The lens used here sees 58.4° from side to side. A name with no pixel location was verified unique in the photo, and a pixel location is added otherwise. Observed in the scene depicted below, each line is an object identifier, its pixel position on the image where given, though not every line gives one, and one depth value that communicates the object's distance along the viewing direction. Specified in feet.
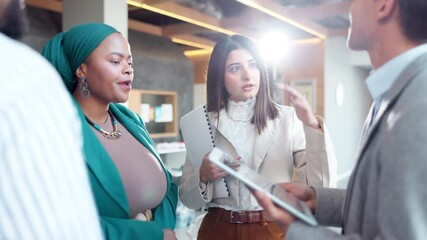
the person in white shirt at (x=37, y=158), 1.70
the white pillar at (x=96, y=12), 12.21
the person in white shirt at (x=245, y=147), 5.17
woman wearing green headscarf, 4.10
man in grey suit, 2.31
